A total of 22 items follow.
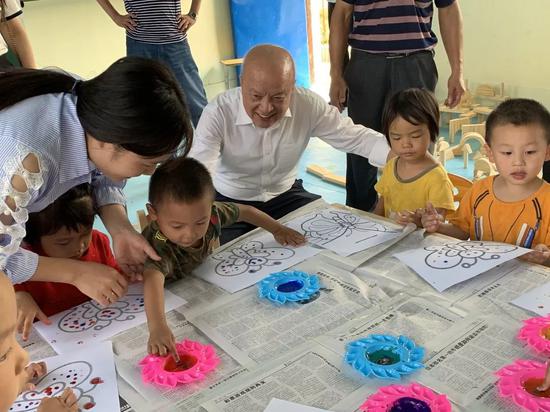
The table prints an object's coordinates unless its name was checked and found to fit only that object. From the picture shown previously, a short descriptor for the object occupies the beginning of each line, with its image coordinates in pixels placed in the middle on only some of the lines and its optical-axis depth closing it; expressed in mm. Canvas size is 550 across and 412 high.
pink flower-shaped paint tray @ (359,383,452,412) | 797
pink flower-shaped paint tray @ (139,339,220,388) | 914
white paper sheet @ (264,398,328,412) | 832
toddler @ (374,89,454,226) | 1595
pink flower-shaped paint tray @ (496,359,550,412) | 788
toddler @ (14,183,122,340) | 1250
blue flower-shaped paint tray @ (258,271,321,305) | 1133
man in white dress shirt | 1681
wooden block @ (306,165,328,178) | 3613
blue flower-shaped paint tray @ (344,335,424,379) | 886
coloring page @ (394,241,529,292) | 1169
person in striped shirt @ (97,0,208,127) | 2855
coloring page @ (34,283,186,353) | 1080
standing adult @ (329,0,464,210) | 2166
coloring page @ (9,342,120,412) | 886
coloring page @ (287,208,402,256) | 1365
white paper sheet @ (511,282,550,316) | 1039
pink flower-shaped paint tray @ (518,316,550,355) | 917
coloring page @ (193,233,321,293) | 1250
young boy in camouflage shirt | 1226
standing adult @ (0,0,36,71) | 2303
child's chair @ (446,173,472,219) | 1721
